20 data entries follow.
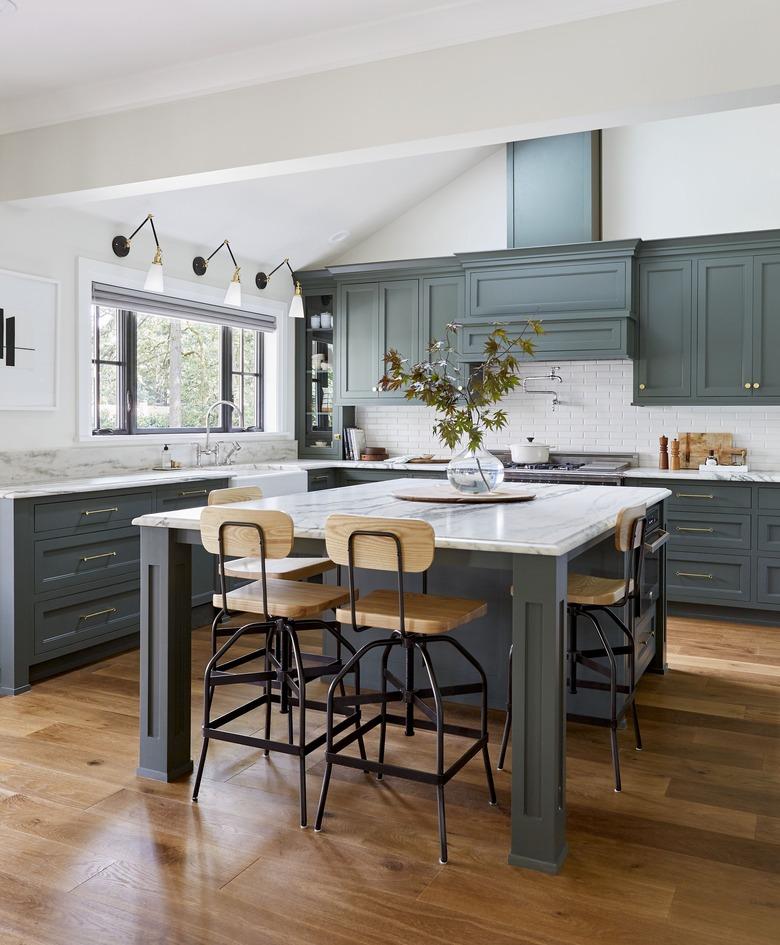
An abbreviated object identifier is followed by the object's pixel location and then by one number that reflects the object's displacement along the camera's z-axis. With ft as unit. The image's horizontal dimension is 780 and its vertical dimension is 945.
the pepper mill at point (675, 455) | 19.99
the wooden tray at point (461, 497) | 11.63
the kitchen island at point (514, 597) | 8.06
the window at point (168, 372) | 17.98
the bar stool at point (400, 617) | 8.43
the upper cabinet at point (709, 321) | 18.53
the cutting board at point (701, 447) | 19.93
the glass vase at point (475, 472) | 12.22
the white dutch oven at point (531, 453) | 20.85
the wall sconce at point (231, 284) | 19.66
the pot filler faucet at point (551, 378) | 21.72
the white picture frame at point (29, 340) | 15.07
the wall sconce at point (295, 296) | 22.12
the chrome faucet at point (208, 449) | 19.61
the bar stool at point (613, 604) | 10.03
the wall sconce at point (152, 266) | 17.31
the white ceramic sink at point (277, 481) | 18.21
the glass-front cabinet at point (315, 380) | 23.93
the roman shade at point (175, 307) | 17.53
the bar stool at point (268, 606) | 9.08
